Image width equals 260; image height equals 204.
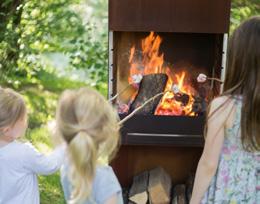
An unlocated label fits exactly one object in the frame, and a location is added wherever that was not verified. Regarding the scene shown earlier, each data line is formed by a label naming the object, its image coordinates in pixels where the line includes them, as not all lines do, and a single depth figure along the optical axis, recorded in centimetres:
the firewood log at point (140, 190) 325
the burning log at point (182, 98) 325
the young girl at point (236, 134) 216
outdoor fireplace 306
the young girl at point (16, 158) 237
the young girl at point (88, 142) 191
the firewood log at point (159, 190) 326
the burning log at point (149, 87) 329
